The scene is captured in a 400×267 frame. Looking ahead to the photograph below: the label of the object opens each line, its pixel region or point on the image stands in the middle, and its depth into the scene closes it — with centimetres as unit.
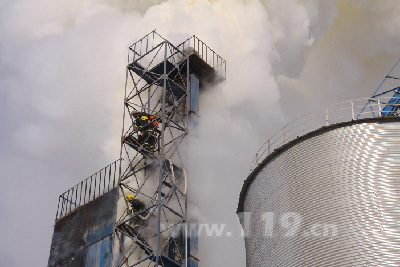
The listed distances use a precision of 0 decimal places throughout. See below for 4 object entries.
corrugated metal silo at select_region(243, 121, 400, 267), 1930
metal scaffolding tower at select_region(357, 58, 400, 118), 3328
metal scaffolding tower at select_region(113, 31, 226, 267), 2973
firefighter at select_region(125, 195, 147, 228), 3112
